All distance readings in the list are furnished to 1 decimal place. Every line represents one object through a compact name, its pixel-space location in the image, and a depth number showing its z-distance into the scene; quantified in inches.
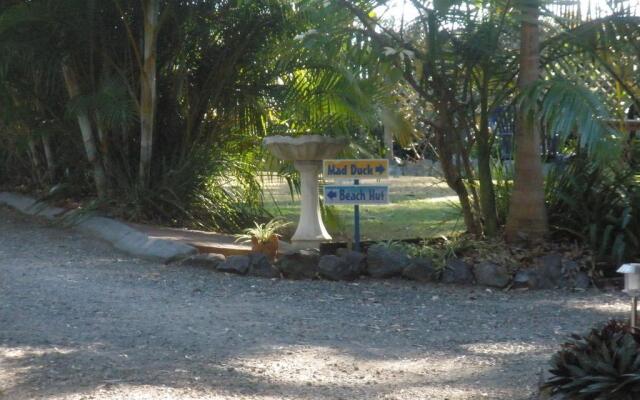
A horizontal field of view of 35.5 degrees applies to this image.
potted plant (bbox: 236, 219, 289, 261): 402.6
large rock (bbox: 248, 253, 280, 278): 384.8
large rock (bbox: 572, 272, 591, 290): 367.2
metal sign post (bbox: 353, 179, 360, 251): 394.6
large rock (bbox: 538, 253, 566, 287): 367.6
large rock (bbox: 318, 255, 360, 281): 377.7
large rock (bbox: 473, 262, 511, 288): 366.9
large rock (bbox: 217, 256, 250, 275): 386.6
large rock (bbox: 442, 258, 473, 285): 373.4
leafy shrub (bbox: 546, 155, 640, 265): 384.5
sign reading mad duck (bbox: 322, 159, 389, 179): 398.0
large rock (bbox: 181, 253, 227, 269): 394.6
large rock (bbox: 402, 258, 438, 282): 376.2
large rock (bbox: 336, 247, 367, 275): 381.1
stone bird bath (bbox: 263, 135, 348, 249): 430.0
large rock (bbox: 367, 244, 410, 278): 380.8
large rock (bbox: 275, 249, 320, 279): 382.0
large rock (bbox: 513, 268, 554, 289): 366.3
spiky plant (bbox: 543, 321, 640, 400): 204.4
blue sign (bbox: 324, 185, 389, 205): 397.4
